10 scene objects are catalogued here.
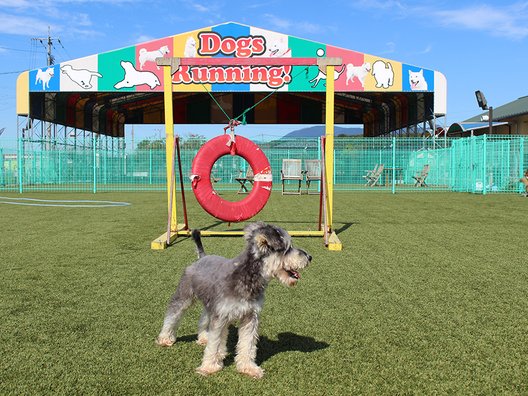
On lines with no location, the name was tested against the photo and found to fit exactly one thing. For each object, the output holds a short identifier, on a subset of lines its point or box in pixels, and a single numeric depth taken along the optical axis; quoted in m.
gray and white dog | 2.69
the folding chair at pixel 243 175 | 17.02
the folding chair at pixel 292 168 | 17.93
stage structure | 22.14
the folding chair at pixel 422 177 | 22.28
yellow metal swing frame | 7.30
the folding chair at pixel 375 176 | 22.61
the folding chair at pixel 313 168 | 17.76
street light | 20.62
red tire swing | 6.89
